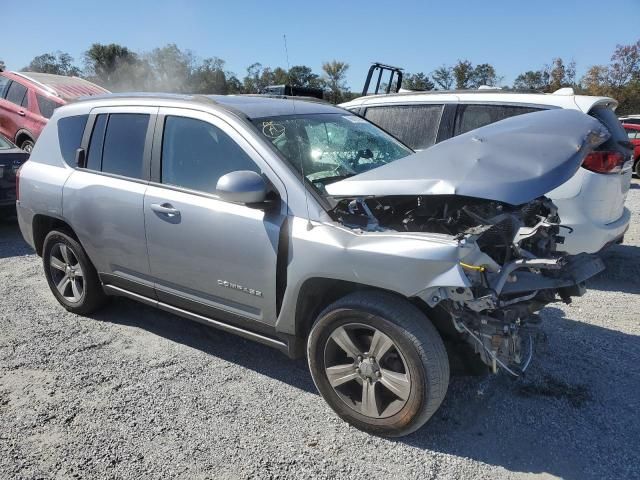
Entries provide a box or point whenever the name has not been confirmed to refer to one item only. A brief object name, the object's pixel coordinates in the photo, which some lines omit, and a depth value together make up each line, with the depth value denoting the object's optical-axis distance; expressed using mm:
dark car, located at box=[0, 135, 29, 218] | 7102
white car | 4398
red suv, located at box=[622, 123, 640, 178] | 13602
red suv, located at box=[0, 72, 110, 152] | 9891
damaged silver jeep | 2535
